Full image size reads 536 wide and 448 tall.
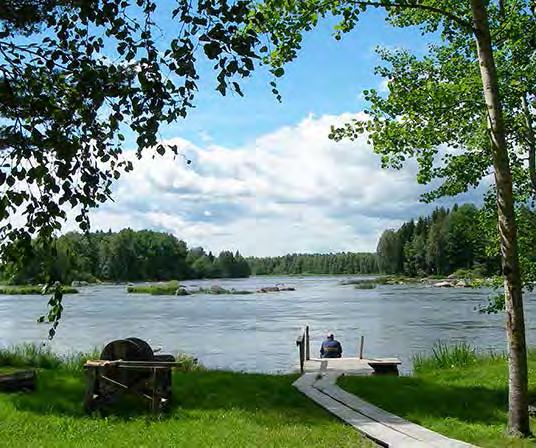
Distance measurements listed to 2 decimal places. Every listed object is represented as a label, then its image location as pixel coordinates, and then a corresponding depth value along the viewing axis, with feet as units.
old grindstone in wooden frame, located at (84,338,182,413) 41.27
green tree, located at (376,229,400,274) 509.35
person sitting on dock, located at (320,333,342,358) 81.05
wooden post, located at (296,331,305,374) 72.74
